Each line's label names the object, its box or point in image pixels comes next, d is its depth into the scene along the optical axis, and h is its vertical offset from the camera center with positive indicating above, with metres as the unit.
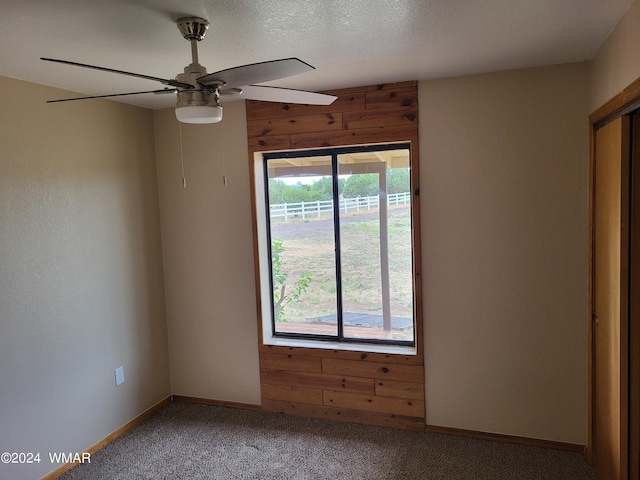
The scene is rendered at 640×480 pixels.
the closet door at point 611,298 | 2.15 -0.45
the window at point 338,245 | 3.32 -0.20
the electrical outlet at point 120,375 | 3.30 -1.08
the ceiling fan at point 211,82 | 1.53 +0.51
